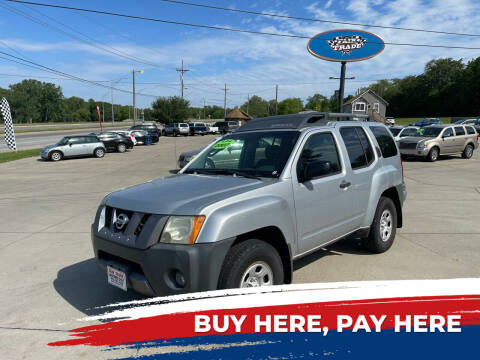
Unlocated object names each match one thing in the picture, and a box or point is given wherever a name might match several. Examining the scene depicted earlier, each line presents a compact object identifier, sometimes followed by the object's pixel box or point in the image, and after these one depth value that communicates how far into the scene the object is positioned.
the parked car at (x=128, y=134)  27.29
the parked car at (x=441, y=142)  16.66
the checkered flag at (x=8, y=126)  23.88
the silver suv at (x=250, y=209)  2.75
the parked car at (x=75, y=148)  20.11
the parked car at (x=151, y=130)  33.68
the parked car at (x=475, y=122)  36.72
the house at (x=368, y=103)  81.19
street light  60.43
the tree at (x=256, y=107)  152.36
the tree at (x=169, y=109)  60.50
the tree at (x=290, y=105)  126.66
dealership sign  21.14
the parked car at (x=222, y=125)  51.63
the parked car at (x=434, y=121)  47.76
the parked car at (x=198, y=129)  49.06
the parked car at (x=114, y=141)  25.39
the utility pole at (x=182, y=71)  66.94
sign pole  22.22
